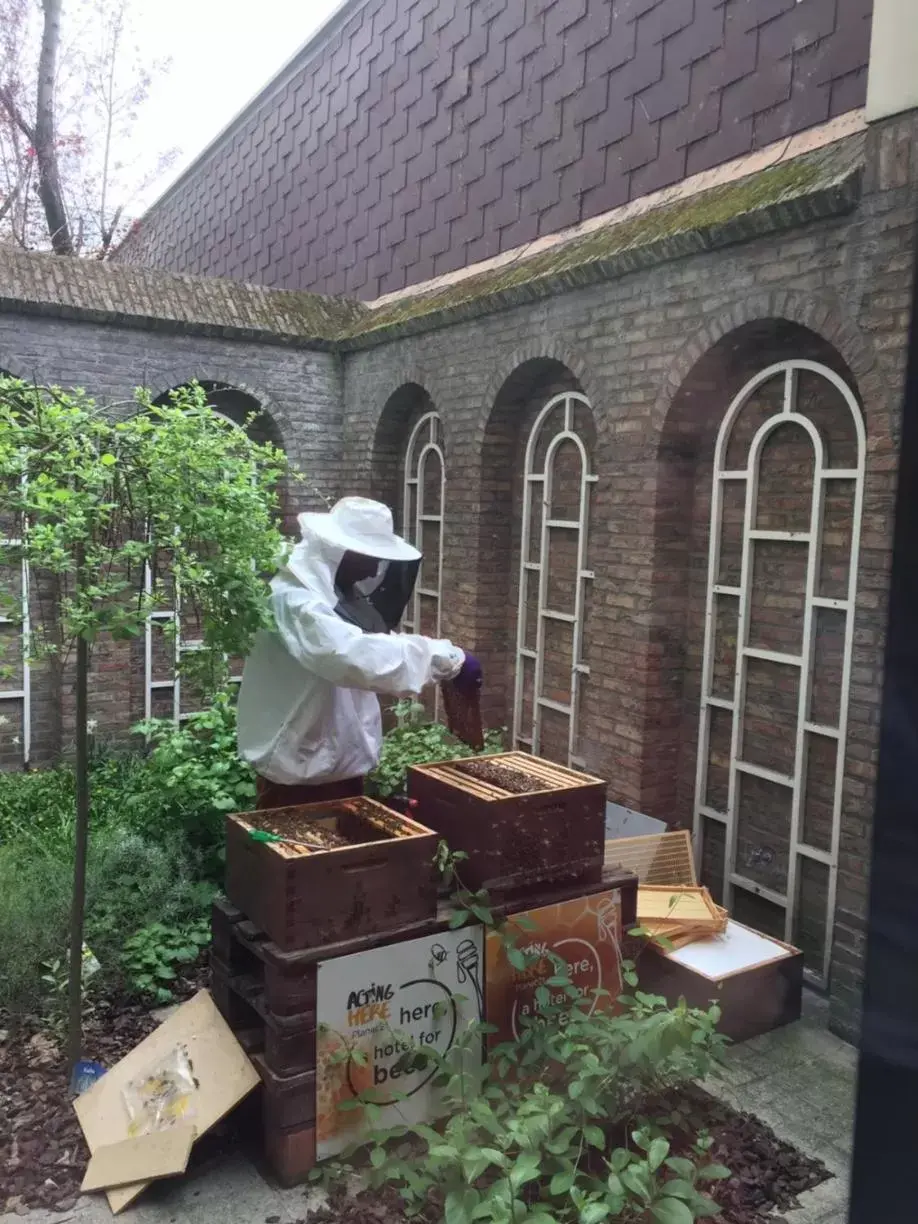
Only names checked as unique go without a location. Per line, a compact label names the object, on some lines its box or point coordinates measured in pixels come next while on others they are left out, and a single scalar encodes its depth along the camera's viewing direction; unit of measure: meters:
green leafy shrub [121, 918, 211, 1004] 4.23
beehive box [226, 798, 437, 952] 3.01
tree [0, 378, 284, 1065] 3.15
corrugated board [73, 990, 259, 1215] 3.04
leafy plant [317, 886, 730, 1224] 2.49
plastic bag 3.09
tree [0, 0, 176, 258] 10.73
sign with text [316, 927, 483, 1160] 3.08
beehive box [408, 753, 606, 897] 3.35
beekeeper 3.33
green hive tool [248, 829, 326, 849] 3.15
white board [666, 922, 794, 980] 4.03
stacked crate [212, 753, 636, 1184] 3.00
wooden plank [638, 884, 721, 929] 4.31
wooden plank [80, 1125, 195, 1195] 2.94
